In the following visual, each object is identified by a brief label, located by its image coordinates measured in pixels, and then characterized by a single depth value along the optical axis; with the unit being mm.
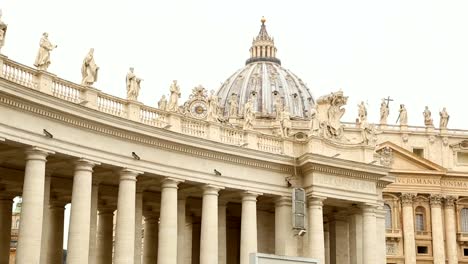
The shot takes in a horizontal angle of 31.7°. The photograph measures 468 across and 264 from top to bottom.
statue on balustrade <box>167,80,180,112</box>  48125
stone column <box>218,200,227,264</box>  50125
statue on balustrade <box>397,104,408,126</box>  109625
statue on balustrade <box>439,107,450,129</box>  110188
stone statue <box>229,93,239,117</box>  127312
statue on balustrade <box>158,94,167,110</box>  48534
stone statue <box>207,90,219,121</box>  49406
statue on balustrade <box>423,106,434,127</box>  110938
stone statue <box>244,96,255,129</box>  51962
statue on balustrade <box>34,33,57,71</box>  40969
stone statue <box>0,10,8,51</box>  38188
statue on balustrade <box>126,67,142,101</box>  45625
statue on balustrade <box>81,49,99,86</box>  43344
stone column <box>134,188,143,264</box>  46875
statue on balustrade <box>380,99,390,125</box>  110188
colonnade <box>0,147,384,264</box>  38875
